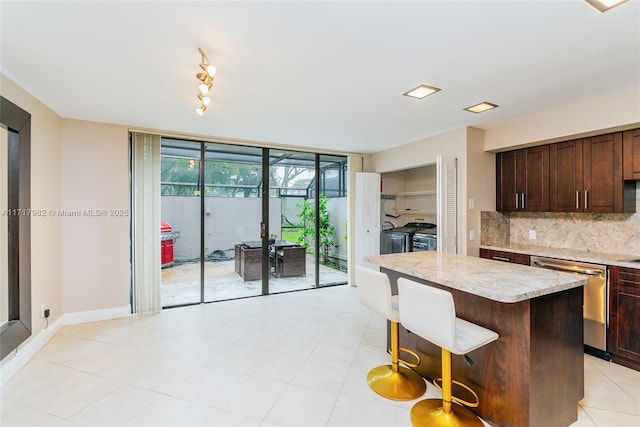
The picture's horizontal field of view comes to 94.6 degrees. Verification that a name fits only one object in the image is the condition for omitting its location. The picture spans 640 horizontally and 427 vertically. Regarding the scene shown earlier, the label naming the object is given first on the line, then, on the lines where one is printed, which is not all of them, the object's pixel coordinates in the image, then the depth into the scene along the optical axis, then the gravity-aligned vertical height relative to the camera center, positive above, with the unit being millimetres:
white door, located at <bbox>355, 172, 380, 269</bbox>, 5059 -18
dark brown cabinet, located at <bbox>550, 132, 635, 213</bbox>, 2879 +373
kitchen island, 1681 -792
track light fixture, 2005 +992
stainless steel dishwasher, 2688 -883
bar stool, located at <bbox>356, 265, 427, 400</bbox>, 2166 -1140
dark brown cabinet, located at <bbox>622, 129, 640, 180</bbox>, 2738 +554
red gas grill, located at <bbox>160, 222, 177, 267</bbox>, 4254 -440
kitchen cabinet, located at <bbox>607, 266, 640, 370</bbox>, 2508 -900
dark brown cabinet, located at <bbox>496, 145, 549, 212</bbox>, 3461 +411
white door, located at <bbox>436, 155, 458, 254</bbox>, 3551 +113
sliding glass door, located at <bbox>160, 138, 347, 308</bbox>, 4234 -123
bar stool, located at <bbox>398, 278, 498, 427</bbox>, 1663 -723
